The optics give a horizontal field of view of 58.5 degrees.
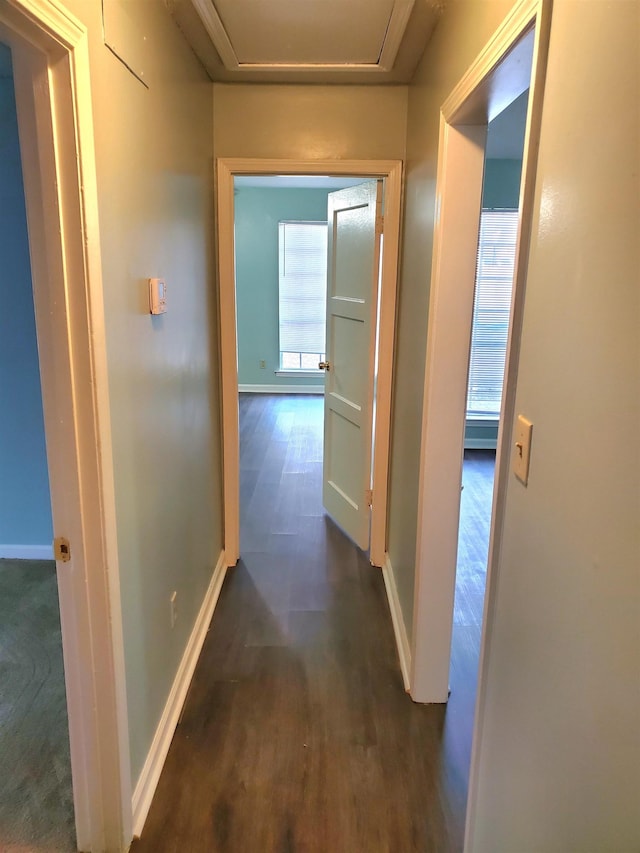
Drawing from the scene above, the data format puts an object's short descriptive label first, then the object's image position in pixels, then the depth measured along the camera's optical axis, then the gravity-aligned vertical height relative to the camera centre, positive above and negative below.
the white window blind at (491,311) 4.93 -0.14
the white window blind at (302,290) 7.08 +0.03
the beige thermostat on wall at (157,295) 1.68 -0.02
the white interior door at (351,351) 2.94 -0.32
